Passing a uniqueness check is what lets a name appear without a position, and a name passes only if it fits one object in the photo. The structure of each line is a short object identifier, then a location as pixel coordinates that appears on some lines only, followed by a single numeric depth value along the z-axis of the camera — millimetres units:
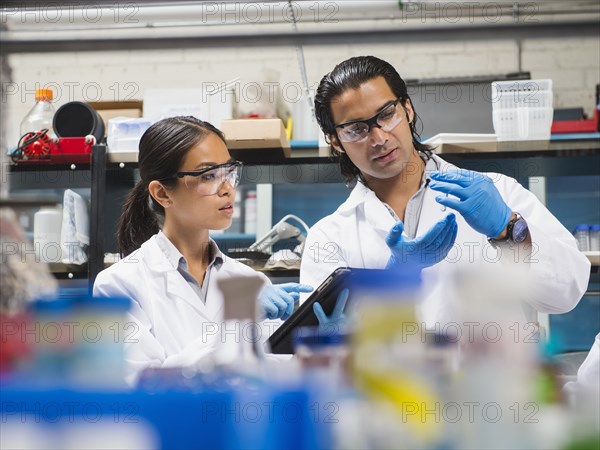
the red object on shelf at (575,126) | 2947
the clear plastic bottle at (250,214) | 3502
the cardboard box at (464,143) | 2439
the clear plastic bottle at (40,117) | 2936
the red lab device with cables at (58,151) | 2652
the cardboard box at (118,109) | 3078
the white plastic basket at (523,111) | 2514
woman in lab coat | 1540
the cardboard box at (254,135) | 2514
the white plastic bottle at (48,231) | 2693
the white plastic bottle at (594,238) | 2752
